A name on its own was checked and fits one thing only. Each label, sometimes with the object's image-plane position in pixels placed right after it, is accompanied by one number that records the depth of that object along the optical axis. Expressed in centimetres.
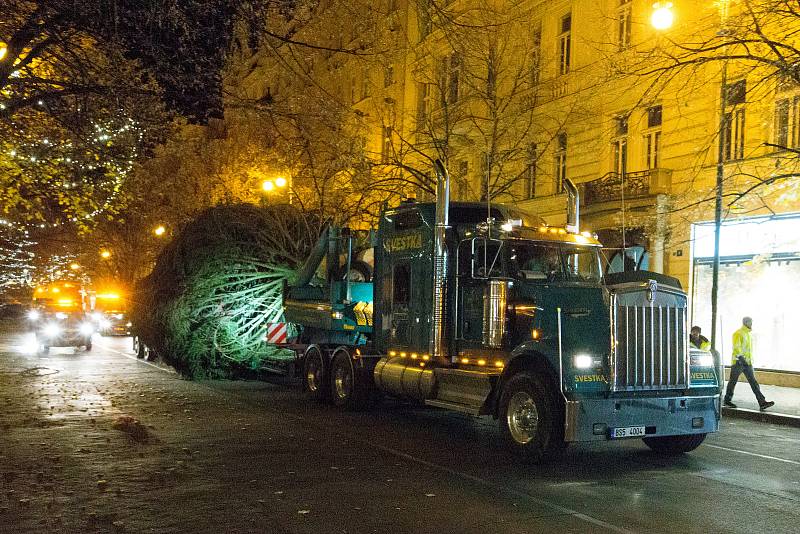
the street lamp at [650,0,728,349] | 1514
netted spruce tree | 1888
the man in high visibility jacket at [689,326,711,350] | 1513
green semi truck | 951
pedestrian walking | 1598
